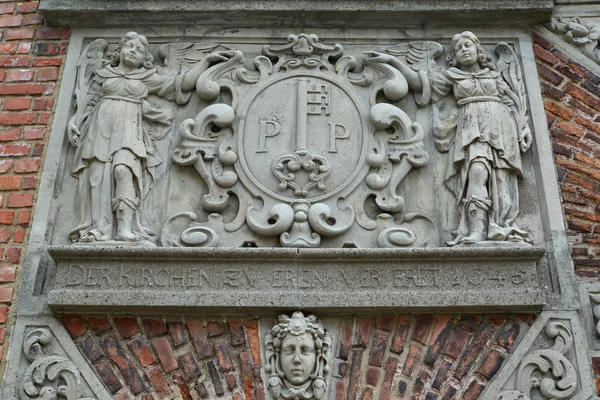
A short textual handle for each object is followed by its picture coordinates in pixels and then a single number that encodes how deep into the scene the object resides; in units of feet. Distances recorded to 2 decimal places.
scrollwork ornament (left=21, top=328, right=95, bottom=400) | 13.61
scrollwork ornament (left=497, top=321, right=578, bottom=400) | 13.50
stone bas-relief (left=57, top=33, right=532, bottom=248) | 15.07
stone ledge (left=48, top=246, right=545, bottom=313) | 14.14
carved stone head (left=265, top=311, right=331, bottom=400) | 13.61
